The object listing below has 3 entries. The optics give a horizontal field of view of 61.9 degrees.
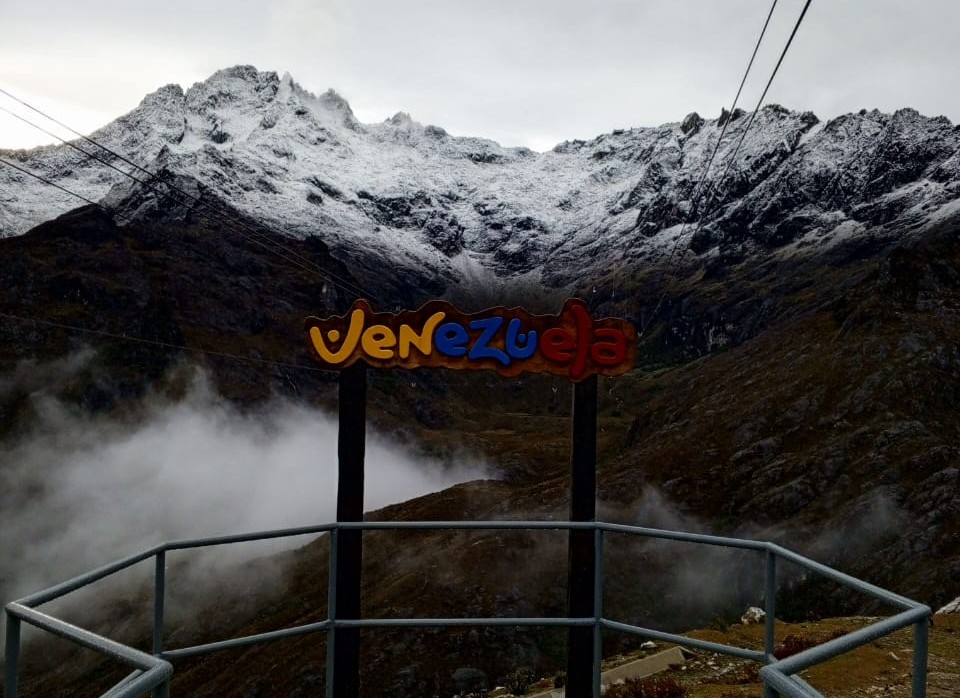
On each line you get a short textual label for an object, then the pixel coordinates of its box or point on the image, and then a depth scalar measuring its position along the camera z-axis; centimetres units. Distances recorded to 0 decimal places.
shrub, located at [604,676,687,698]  1186
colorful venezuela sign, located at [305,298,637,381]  1347
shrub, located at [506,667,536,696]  1660
